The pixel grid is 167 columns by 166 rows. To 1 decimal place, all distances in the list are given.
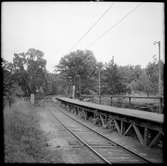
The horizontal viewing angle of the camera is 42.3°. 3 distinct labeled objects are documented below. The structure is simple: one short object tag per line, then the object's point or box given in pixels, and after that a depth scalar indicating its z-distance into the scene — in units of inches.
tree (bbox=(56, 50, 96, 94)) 1701.5
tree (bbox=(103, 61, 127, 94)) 1130.0
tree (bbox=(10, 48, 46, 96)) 1519.1
